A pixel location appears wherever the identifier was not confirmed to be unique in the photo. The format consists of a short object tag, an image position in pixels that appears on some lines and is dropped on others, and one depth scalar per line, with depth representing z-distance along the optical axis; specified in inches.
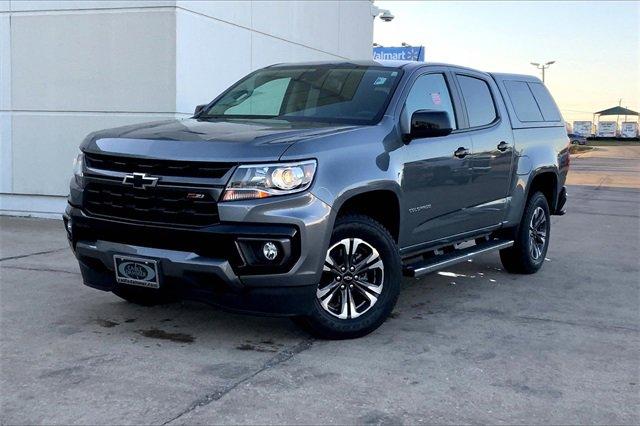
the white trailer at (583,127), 4013.3
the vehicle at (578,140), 2832.2
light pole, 2571.4
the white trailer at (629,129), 3799.2
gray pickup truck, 175.0
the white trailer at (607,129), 4025.6
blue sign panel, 1364.4
